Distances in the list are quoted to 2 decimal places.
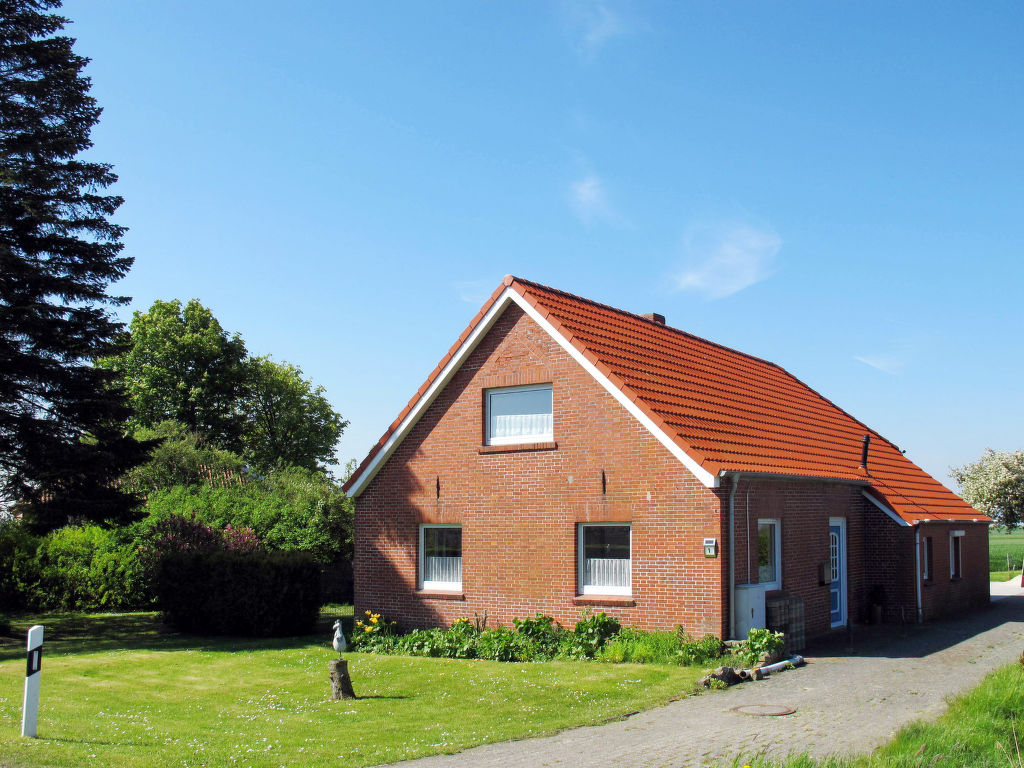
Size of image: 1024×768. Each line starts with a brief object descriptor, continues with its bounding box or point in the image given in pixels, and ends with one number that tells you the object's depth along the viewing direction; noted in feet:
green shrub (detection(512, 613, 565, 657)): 55.26
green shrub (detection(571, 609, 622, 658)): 52.95
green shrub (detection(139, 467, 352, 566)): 90.27
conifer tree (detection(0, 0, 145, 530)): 71.77
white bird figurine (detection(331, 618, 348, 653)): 49.06
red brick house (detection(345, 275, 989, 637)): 52.95
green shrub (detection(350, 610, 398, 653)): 60.70
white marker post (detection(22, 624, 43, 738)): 34.27
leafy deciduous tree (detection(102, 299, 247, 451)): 161.38
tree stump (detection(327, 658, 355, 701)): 43.62
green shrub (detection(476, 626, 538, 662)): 54.49
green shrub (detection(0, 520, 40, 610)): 91.09
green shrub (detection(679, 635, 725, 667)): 49.11
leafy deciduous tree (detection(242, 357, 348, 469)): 184.75
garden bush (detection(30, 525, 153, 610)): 90.38
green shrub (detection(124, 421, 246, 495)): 111.55
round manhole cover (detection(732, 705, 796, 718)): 36.96
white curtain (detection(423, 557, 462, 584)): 62.28
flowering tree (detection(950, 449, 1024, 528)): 168.96
